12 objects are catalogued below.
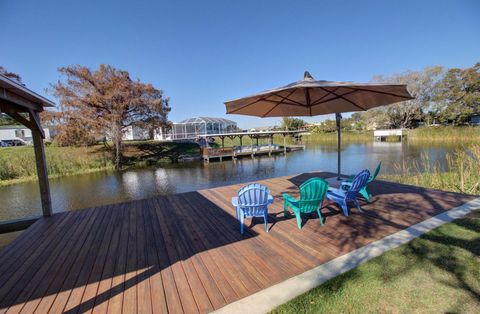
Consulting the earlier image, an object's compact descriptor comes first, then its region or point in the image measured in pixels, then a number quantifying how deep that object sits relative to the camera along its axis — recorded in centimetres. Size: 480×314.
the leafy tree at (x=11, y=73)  1895
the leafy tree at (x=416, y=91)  2891
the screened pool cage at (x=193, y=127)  2833
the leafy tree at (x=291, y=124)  4088
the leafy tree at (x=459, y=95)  2550
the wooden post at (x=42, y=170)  387
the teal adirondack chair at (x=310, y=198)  288
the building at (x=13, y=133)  2628
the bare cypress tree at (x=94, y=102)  1605
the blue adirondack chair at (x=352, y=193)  329
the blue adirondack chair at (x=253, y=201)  284
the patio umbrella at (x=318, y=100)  281
